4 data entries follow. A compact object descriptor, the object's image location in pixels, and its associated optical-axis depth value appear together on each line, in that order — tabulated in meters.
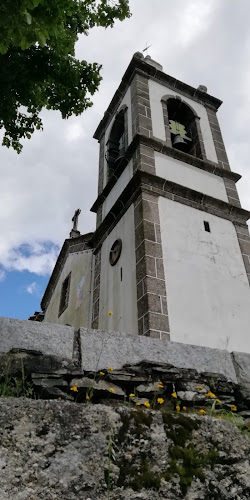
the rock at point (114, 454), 1.71
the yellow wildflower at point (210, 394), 2.70
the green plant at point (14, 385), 2.28
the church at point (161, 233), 6.95
